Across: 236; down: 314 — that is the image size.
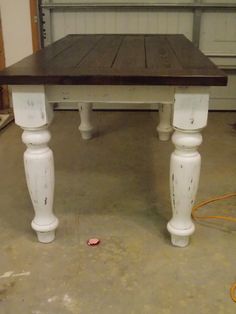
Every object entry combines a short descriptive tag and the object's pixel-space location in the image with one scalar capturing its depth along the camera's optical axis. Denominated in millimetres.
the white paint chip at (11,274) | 1227
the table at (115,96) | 1153
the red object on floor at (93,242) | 1382
